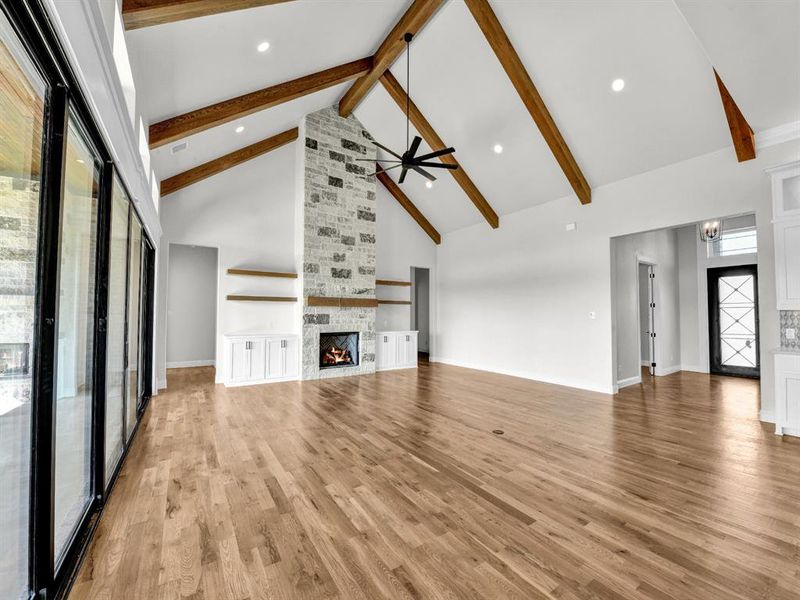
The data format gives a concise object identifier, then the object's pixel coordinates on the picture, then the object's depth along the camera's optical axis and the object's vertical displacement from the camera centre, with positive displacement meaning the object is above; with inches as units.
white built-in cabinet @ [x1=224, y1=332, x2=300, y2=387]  232.5 -32.7
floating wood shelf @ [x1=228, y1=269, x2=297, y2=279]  254.6 +27.2
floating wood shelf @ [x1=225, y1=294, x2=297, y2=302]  253.7 +8.7
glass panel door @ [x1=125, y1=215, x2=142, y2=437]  135.2 -2.5
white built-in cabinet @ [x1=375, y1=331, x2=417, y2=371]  304.2 -35.4
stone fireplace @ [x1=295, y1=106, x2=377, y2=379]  265.4 +53.9
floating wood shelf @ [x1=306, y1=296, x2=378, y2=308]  262.5 +6.1
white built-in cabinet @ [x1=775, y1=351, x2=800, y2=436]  144.1 -35.4
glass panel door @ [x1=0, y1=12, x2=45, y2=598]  45.7 +4.2
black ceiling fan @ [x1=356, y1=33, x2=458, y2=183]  192.1 +82.2
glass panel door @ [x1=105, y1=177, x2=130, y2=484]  101.6 -5.7
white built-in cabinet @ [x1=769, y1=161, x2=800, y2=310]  148.3 +32.3
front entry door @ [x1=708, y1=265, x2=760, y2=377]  276.2 -9.9
